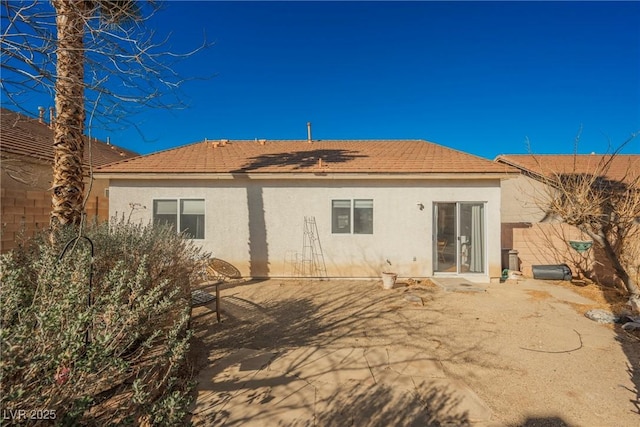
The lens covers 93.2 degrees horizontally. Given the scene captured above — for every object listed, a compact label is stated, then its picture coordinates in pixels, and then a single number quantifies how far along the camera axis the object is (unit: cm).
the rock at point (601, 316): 643
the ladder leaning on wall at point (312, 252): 1022
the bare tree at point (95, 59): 311
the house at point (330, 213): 1004
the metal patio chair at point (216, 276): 568
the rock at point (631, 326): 578
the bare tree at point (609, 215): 744
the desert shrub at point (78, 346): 178
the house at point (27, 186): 834
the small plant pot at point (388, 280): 903
